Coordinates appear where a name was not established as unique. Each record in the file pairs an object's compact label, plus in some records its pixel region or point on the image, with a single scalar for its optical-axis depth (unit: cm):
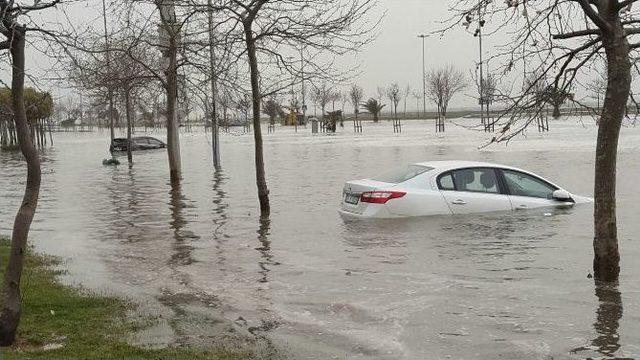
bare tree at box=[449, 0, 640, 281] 703
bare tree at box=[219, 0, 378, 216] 1416
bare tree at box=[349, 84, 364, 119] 11000
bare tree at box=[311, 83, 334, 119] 10769
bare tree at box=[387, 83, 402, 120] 10980
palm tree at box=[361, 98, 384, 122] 10312
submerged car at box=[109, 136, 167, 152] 5259
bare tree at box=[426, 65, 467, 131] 8600
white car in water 1255
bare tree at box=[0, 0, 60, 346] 586
